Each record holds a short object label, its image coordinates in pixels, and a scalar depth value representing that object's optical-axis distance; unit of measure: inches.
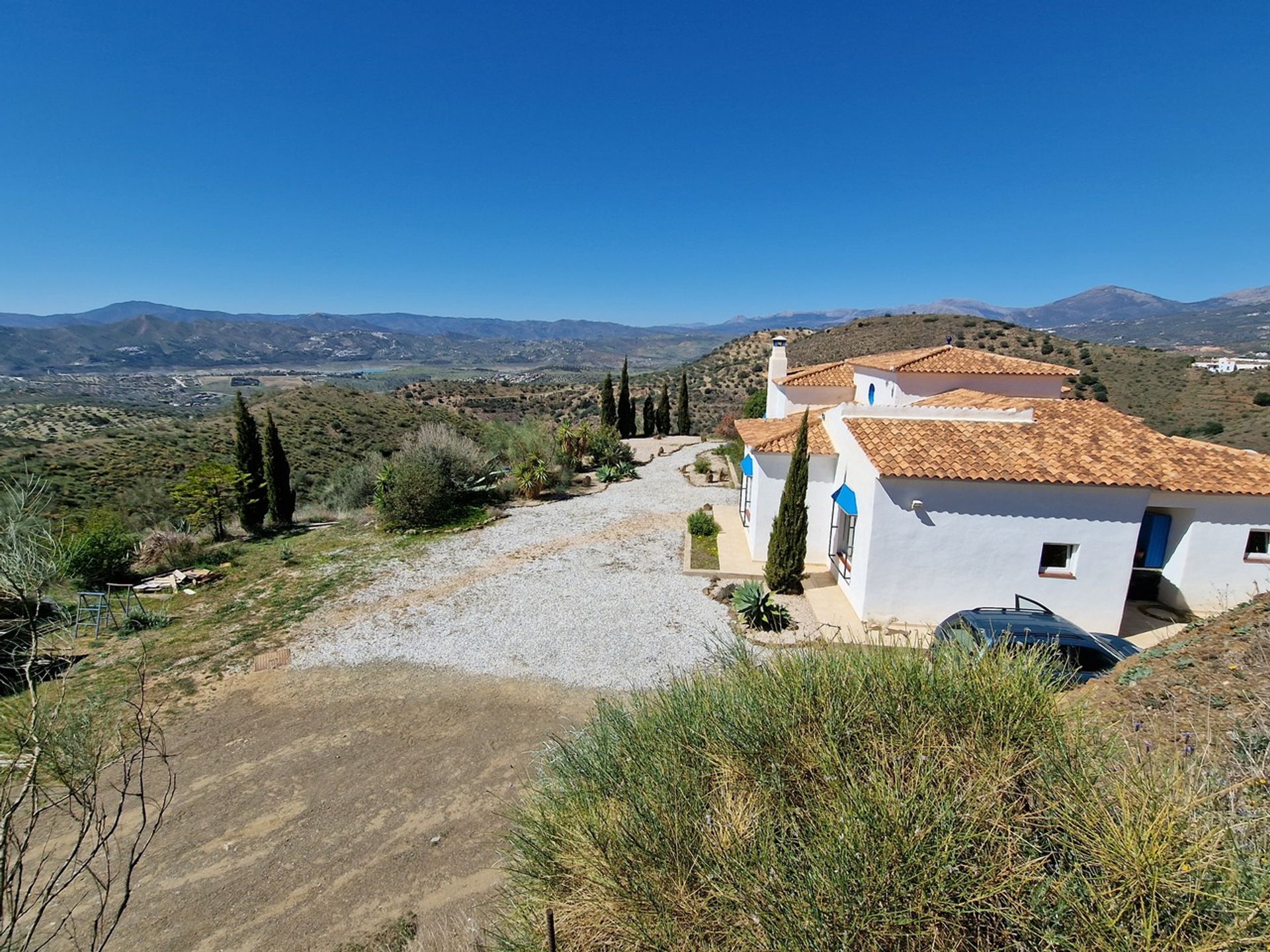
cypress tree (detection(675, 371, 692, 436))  1341.0
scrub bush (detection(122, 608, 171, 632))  413.1
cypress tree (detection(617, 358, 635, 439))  1251.2
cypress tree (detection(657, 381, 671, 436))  1320.1
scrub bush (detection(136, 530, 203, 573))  535.8
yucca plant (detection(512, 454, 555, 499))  776.3
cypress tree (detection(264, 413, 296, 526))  695.7
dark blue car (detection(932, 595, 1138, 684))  283.3
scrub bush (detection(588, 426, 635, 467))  941.8
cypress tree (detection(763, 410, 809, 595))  446.9
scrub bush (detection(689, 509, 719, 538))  599.2
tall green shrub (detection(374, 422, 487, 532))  654.5
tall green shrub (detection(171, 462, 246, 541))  636.7
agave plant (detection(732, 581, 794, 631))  401.7
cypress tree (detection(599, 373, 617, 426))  1194.6
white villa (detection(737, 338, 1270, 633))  374.9
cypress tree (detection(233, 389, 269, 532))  682.8
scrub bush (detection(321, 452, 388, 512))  783.7
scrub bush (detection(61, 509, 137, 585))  466.9
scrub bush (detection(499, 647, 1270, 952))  86.5
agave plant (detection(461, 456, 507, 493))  741.9
